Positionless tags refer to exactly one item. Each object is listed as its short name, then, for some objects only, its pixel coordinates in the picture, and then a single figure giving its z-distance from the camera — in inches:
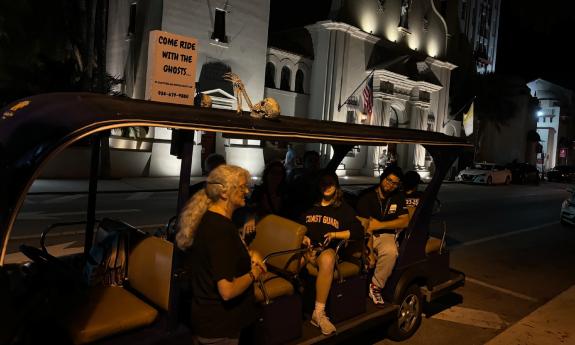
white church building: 849.5
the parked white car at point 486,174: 1256.8
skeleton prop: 146.1
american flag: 1031.6
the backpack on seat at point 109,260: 156.8
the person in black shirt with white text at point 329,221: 185.9
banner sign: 193.8
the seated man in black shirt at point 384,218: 206.2
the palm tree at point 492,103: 1587.1
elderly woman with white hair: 123.0
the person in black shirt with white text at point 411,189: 243.6
